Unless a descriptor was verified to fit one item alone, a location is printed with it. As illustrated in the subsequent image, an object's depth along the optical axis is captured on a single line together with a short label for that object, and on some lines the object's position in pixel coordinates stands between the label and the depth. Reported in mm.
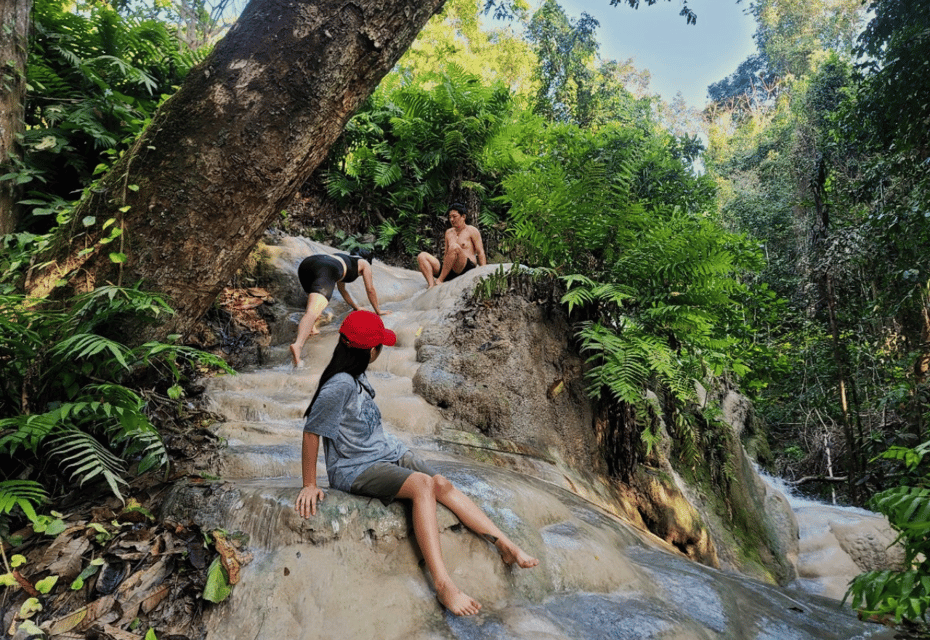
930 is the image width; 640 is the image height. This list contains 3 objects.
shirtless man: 7309
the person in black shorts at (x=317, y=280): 5363
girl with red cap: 2373
